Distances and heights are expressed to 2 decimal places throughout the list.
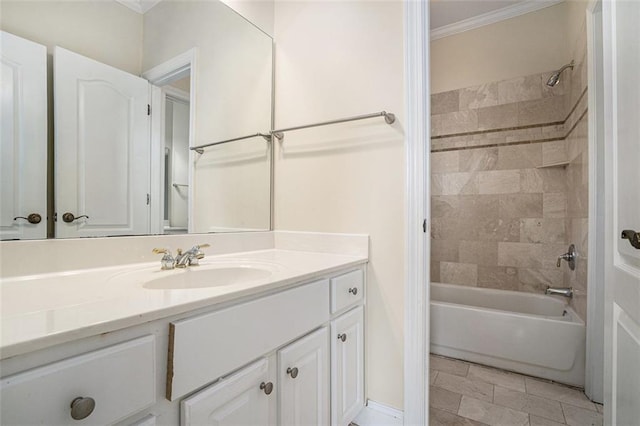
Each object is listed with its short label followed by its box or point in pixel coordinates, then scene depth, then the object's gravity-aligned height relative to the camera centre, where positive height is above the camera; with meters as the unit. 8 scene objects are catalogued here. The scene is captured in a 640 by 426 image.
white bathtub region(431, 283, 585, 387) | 1.73 -0.81
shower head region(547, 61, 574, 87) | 2.02 +0.97
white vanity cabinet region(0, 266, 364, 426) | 0.45 -0.33
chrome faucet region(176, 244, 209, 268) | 1.10 -0.18
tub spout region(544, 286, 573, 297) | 2.02 -0.57
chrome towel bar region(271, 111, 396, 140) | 1.30 +0.45
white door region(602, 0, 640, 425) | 0.65 +0.02
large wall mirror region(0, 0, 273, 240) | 0.86 +0.36
